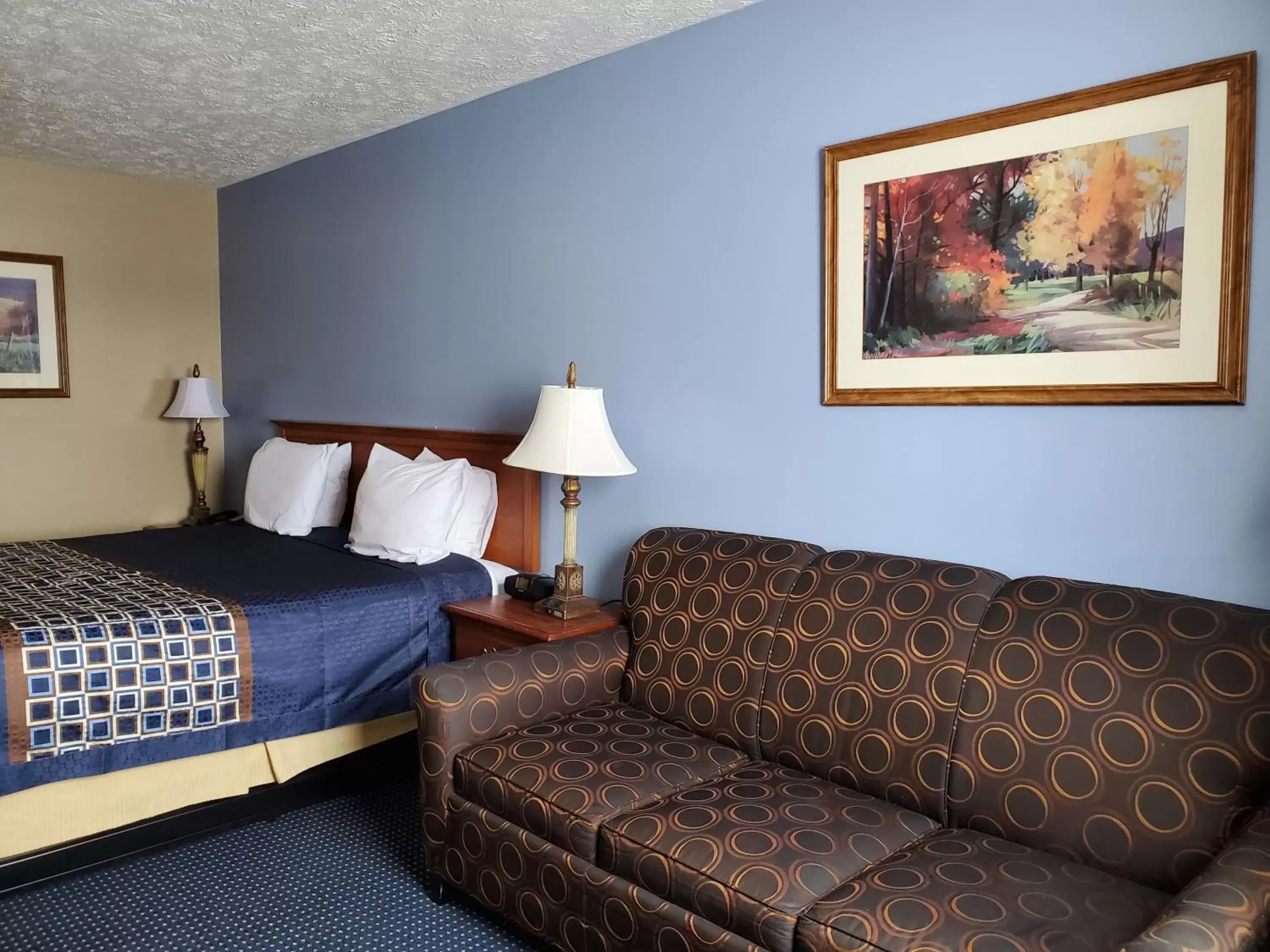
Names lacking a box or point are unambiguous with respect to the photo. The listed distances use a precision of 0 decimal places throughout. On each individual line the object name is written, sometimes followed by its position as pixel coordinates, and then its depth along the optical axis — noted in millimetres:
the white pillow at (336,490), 3898
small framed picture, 4336
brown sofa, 1483
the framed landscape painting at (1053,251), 1795
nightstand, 2592
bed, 2246
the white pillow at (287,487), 3781
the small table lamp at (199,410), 4648
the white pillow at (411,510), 3158
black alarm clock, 2859
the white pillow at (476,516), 3258
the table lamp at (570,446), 2600
